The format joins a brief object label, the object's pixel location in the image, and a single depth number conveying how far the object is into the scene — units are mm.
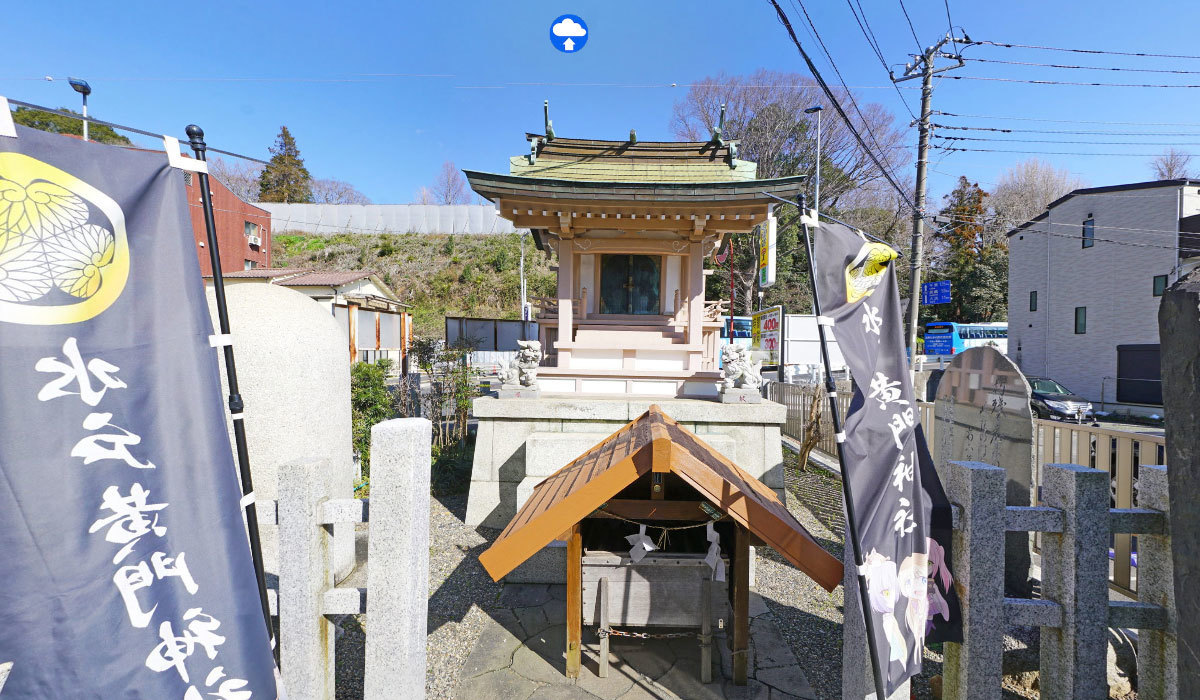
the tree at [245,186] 43438
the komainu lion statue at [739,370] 7473
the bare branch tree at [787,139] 25094
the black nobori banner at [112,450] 1736
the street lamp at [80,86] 4012
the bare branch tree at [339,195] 47731
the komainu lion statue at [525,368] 7703
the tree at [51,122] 20294
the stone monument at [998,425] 3848
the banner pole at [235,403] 2184
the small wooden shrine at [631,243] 7699
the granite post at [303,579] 2635
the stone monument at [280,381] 4262
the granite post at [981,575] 2648
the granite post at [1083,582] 2562
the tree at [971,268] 31000
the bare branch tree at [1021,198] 33562
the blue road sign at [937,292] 18250
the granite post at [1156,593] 2623
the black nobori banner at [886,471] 2533
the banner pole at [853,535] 2461
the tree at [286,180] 43656
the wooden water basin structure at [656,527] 2982
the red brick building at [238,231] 21828
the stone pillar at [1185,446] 1747
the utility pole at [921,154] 10695
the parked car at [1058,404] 15810
